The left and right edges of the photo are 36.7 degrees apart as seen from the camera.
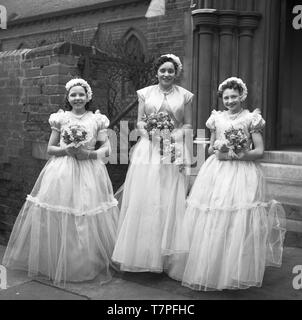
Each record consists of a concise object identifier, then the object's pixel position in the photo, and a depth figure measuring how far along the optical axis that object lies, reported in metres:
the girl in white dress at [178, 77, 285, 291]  4.00
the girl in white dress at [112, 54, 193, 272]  4.47
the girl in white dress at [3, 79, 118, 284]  4.62
